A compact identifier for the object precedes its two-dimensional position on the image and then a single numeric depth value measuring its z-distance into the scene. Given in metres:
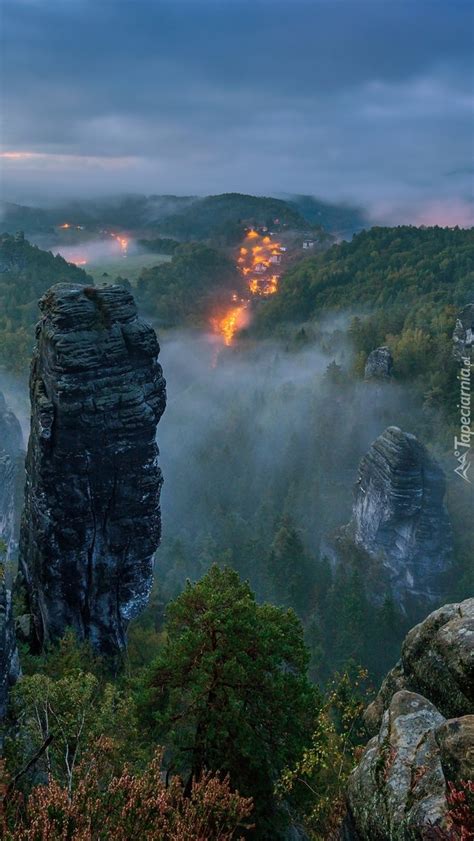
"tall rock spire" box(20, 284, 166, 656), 28.61
